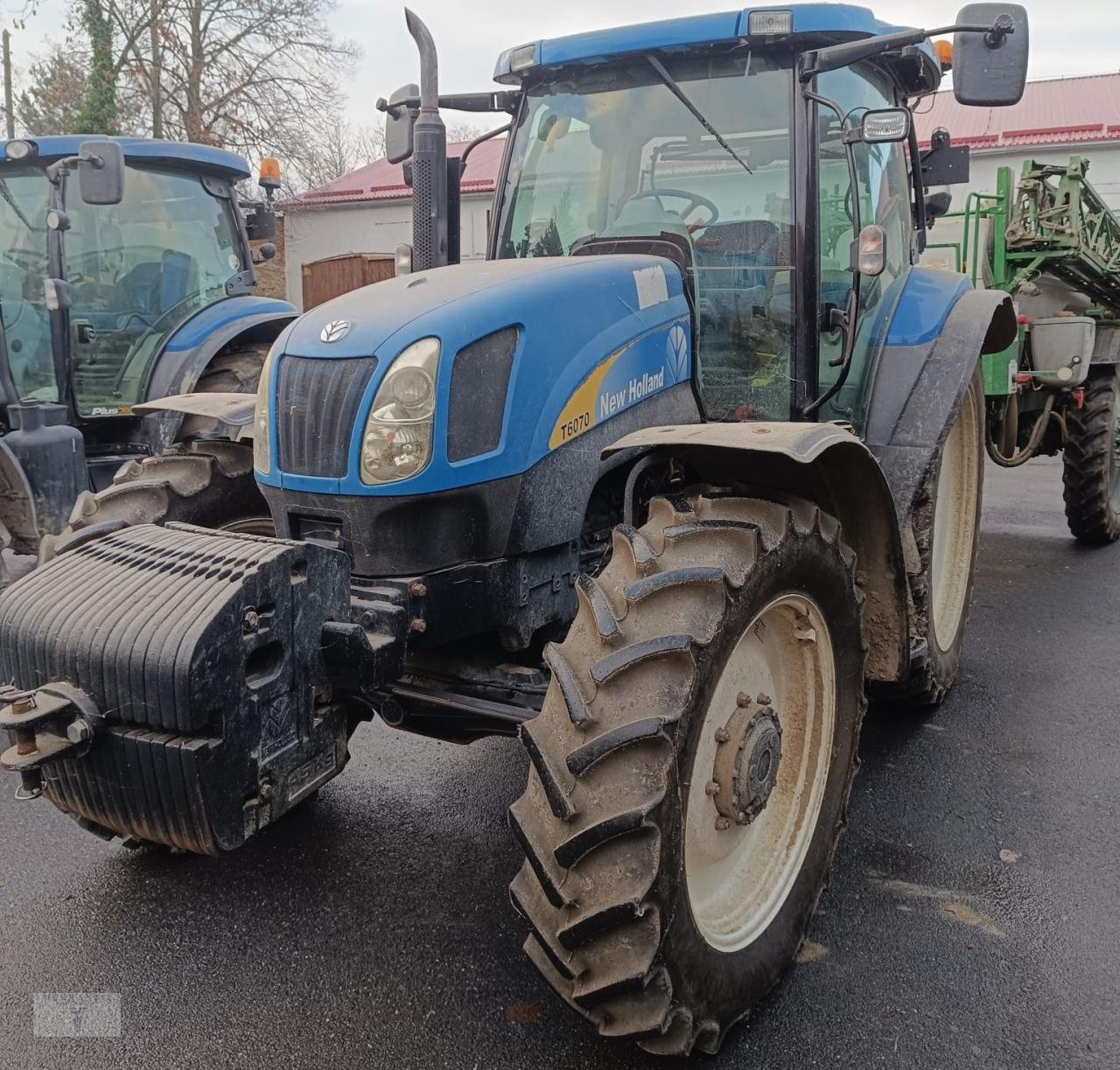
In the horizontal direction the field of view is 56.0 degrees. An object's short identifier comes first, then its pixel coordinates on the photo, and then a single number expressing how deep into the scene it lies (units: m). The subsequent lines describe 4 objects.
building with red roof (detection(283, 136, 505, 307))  20.34
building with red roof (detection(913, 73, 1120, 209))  16.02
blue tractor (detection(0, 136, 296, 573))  5.81
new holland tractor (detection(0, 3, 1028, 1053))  2.11
